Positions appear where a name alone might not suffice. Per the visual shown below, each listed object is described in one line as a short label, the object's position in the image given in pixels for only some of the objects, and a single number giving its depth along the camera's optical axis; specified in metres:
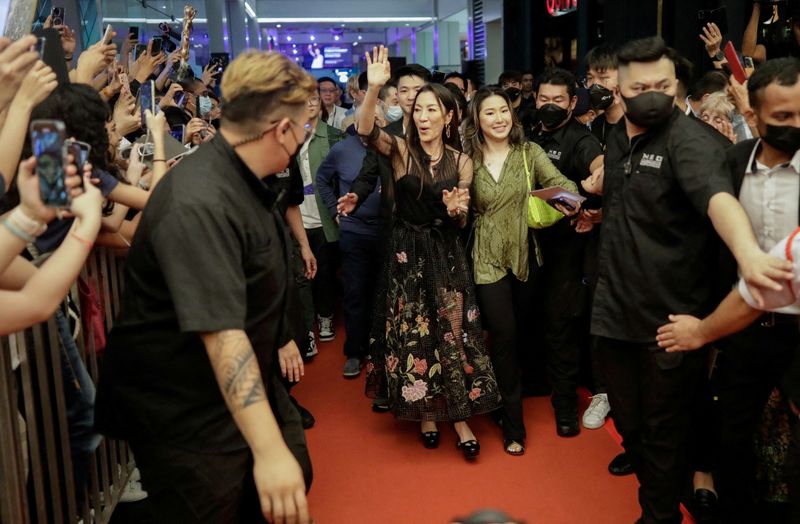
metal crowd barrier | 1.91
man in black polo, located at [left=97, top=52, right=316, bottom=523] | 1.51
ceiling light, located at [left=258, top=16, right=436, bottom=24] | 18.28
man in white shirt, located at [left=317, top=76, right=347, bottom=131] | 6.93
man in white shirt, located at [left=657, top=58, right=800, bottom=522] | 2.04
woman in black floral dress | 3.44
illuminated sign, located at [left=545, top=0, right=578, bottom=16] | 9.38
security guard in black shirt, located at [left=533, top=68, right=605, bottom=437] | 3.69
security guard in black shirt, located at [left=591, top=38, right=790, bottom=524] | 2.42
